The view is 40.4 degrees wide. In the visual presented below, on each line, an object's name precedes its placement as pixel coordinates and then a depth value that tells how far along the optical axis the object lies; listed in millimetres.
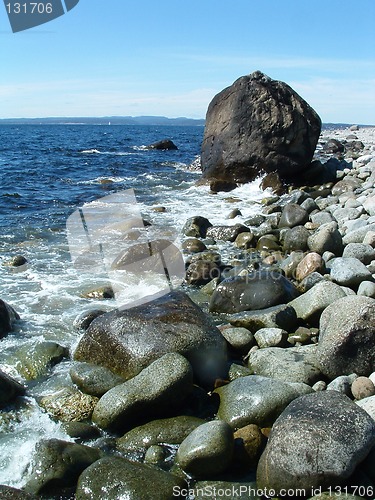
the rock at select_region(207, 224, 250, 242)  12693
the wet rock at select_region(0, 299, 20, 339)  7579
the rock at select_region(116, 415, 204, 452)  4969
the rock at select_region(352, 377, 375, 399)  5203
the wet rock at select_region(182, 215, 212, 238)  13141
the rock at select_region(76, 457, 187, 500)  4152
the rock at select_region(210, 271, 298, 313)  7957
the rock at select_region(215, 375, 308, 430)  5055
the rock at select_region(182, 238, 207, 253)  11688
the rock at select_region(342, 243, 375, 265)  9250
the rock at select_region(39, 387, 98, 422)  5527
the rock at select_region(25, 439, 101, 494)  4395
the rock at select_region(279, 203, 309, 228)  12898
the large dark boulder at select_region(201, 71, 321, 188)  18656
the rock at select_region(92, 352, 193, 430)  5234
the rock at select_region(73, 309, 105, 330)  7730
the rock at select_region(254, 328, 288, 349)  6719
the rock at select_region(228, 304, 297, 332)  7180
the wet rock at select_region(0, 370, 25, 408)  5727
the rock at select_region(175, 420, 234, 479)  4426
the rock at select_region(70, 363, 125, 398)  5836
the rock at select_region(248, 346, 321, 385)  5789
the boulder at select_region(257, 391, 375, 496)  4039
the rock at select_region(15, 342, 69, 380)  6500
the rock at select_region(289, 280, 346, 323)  7284
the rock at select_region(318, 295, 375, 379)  5750
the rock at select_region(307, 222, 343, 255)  10188
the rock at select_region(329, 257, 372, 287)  8164
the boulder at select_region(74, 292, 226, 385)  6109
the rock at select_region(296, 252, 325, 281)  9211
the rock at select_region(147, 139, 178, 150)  43125
